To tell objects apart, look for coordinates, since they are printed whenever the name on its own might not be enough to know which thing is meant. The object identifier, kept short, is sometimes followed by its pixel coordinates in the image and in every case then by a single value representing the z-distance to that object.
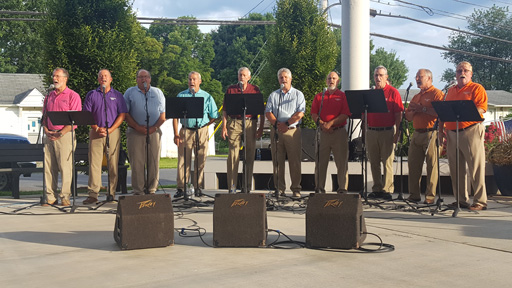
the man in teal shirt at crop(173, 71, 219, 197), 10.38
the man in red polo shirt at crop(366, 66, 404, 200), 9.81
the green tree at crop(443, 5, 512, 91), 68.19
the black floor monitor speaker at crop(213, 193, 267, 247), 5.89
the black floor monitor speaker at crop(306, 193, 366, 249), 5.65
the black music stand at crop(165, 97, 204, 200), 9.11
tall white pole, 13.28
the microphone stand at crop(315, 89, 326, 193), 9.24
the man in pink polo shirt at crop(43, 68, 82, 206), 9.49
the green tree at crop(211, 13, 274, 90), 65.44
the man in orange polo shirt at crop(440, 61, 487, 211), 8.60
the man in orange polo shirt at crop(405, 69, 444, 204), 9.34
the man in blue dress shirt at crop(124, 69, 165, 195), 9.83
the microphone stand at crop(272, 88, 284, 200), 9.95
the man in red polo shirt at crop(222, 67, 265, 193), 9.97
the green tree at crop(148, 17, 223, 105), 52.38
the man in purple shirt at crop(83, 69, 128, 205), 9.60
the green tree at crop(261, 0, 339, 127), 15.26
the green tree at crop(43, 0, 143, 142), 12.75
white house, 41.56
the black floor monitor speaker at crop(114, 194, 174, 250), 5.80
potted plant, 10.51
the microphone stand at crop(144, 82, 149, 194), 9.12
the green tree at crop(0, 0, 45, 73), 47.91
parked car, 13.72
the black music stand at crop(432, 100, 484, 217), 7.91
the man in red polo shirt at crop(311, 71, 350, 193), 9.74
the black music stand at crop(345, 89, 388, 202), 8.66
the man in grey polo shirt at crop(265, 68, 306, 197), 9.91
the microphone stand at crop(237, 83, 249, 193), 8.56
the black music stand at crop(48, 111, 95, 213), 8.73
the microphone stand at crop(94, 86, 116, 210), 9.48
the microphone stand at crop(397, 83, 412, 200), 9.74
